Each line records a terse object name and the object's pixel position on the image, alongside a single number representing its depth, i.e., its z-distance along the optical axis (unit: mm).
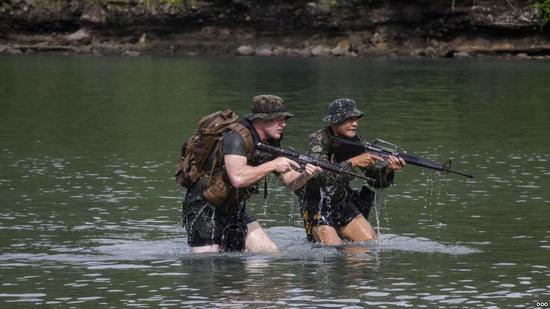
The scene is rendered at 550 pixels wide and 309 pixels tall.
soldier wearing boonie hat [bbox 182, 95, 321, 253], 16641
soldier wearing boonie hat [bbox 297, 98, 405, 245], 18422
